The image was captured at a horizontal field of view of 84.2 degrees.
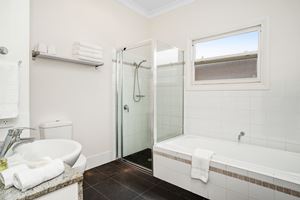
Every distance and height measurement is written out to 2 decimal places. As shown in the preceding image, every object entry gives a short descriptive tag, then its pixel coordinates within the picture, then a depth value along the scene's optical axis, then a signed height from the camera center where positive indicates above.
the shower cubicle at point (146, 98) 2.43 +0.03
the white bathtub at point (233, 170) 1.38 -0.70
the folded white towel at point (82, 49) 2.16 +0.67
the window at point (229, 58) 2.26 +0.64
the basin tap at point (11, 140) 1.01 -0.25
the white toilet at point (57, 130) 1.92 -0.37
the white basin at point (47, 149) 1.25 -0.39
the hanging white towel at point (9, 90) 1.34 +0.07
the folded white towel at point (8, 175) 0.69 -0.33
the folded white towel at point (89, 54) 2.17 +0.61
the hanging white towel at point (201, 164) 1.72 -0.68
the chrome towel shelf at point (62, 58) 1.86 +0.51
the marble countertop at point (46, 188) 0.63 -0.37
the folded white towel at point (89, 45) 2.17 +0.73
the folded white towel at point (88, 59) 2.17 +0.55
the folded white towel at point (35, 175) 0.66 -0.32
